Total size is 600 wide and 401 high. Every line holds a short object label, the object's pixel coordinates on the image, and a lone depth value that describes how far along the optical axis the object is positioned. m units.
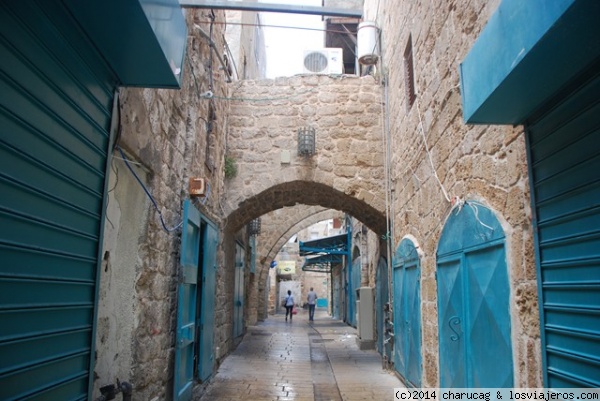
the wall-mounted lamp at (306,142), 6.75
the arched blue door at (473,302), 2.57
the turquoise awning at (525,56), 1.47
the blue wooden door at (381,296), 7.19
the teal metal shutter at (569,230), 1.75
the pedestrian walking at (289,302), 16.22
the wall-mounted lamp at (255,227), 11.35
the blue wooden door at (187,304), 4.00
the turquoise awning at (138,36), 1.83
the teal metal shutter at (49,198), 1.55
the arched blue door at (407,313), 4.64
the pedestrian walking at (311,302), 16.60
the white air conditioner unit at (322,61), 7.79
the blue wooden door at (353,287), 12.20
